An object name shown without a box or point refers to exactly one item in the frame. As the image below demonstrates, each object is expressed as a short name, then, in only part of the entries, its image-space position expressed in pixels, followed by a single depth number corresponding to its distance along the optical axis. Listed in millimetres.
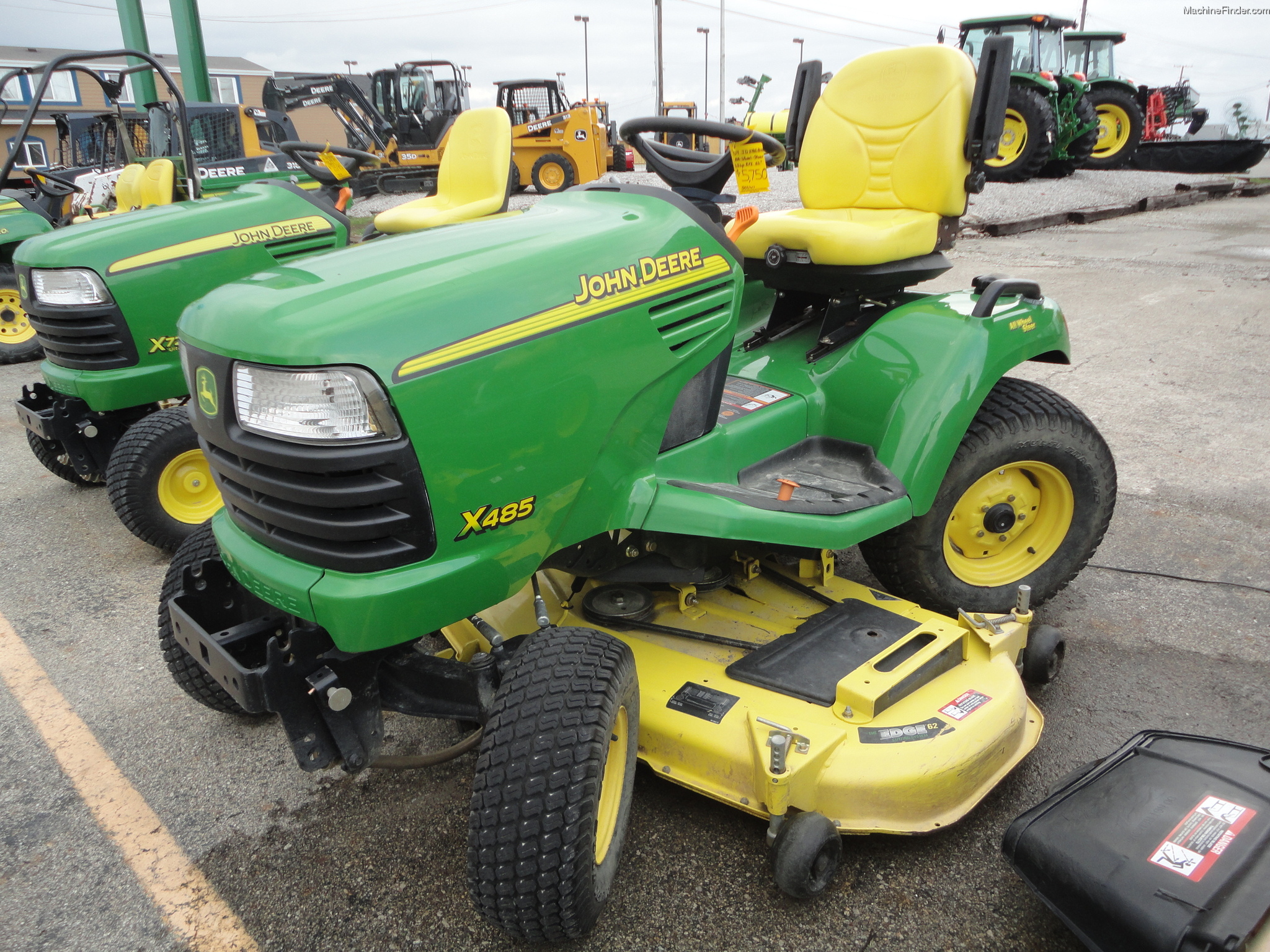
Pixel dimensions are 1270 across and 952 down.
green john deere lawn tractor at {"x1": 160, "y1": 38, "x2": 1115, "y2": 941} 1610
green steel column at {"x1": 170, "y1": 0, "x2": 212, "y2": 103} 12828
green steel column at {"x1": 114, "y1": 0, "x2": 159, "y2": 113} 12461
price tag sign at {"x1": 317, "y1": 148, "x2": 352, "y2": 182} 4430
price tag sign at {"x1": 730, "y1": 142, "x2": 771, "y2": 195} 2191
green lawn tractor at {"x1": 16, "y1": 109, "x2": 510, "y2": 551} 3566
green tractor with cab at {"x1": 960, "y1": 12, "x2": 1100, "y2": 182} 12562
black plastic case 1488
